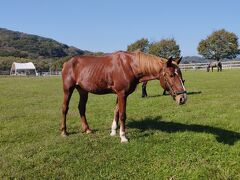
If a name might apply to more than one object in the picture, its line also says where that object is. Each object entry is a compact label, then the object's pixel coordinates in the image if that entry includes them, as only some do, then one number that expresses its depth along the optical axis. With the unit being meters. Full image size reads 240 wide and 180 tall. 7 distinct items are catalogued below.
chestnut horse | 5.07
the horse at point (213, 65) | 30.89
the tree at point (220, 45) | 54.74
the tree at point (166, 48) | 60.65
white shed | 73.95
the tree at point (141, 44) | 63.24
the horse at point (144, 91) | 10.93
